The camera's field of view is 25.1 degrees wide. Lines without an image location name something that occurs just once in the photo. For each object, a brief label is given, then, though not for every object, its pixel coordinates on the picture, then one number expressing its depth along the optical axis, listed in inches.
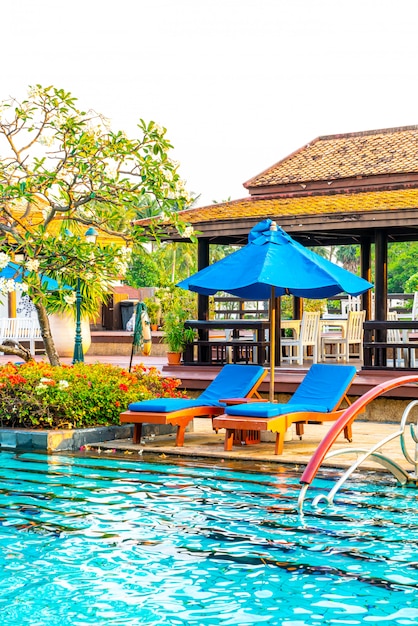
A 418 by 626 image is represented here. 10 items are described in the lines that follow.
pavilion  660.7
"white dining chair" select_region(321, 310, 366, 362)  702.5
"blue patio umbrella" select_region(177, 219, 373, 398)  457.1
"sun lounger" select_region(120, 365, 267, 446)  444.5
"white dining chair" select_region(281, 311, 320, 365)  688.4
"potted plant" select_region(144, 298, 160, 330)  1195.3
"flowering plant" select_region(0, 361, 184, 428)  474.3
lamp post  603.9
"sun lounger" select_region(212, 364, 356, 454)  421.7
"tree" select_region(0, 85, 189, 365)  525.7
